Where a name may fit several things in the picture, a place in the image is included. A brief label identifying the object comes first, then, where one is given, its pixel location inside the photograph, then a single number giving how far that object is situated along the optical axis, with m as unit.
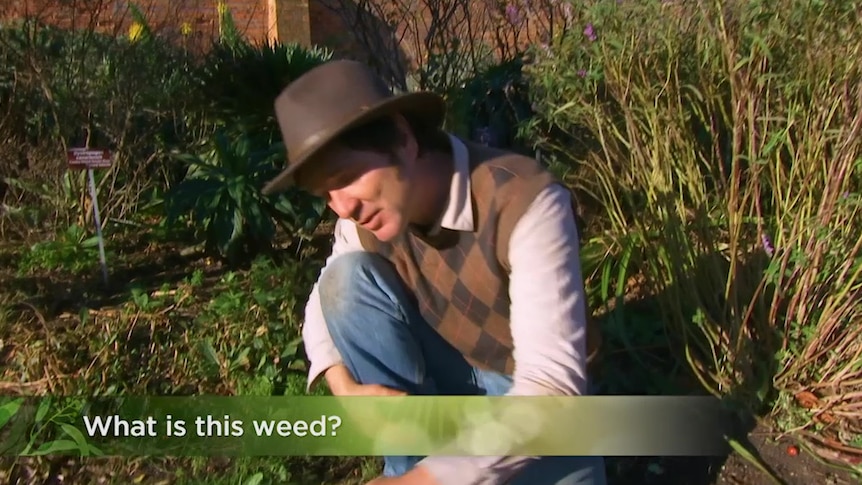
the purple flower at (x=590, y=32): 2.92
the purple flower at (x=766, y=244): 2.56
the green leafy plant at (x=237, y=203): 3.81
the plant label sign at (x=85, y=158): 3.58
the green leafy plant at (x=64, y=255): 3.94
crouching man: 1.67
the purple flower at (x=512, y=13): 5.04
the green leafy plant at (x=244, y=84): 4.61
